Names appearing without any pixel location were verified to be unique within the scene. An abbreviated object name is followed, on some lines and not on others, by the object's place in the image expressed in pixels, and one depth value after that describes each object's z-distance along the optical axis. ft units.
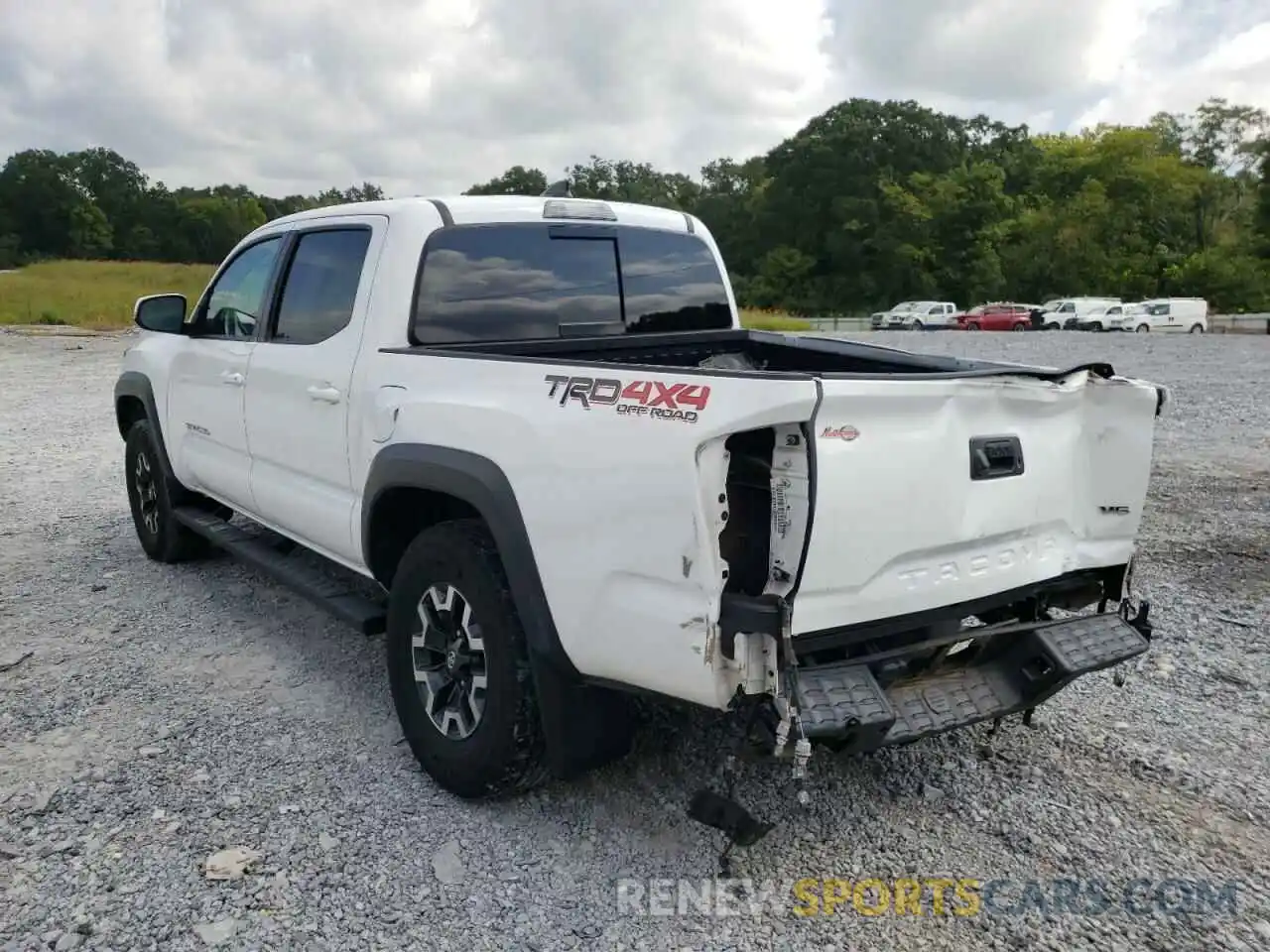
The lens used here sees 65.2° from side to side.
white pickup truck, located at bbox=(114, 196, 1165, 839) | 8.07
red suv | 147.13
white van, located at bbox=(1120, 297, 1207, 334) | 129.80
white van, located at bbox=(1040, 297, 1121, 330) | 139.03
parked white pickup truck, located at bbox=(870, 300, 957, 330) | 158.81
